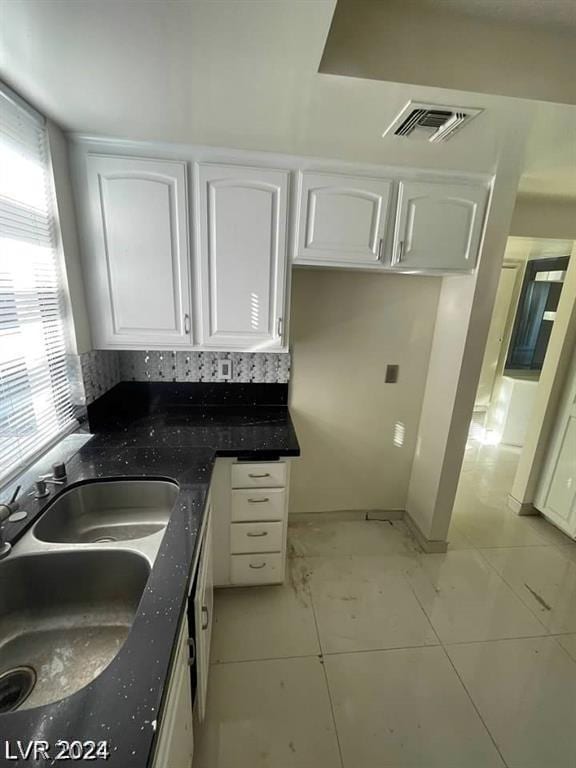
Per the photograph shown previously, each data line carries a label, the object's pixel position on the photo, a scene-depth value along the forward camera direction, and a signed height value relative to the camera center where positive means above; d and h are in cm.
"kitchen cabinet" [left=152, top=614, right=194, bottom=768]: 66 -95
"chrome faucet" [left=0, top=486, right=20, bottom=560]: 92 -65
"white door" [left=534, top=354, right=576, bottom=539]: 232 -111
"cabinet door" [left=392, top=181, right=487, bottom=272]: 163 +42
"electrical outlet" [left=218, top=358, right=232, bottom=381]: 204 -43
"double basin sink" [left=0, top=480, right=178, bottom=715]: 82 -92
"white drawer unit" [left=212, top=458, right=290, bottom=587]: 165 -114
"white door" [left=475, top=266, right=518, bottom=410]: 416 -31
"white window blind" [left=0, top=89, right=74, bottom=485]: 113 -2
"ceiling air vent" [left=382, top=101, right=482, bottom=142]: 108 +65
